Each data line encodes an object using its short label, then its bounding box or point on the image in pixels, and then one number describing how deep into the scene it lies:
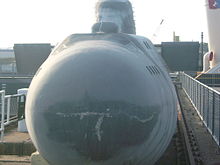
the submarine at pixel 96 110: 4.46
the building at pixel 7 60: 84.31
